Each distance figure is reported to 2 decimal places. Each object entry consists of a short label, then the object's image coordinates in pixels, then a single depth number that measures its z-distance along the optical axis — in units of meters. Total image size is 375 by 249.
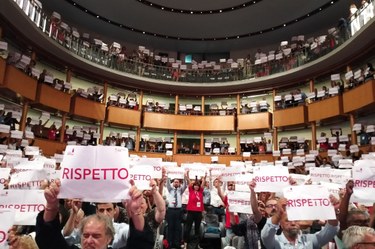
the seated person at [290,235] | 3.30
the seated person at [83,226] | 2.21
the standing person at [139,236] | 2.27
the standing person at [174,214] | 7.32
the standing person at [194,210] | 7.47
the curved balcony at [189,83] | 12.11
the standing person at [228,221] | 5.82
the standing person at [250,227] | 3.76
